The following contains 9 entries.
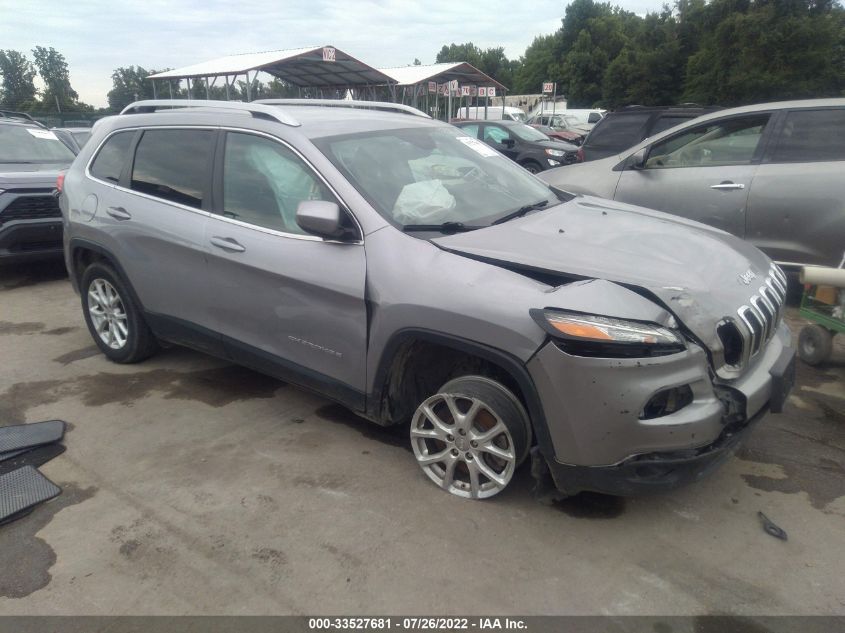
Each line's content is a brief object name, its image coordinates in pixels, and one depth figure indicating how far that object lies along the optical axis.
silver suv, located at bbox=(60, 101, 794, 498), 2.48
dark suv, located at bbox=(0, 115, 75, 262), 6.68
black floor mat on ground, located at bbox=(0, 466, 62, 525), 2.93
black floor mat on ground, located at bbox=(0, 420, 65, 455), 3.50
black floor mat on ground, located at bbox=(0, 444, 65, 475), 3.34
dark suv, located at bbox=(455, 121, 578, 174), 13.51
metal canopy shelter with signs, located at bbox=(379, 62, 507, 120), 25.14
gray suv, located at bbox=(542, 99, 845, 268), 5.15
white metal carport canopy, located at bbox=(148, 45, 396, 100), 19.89
